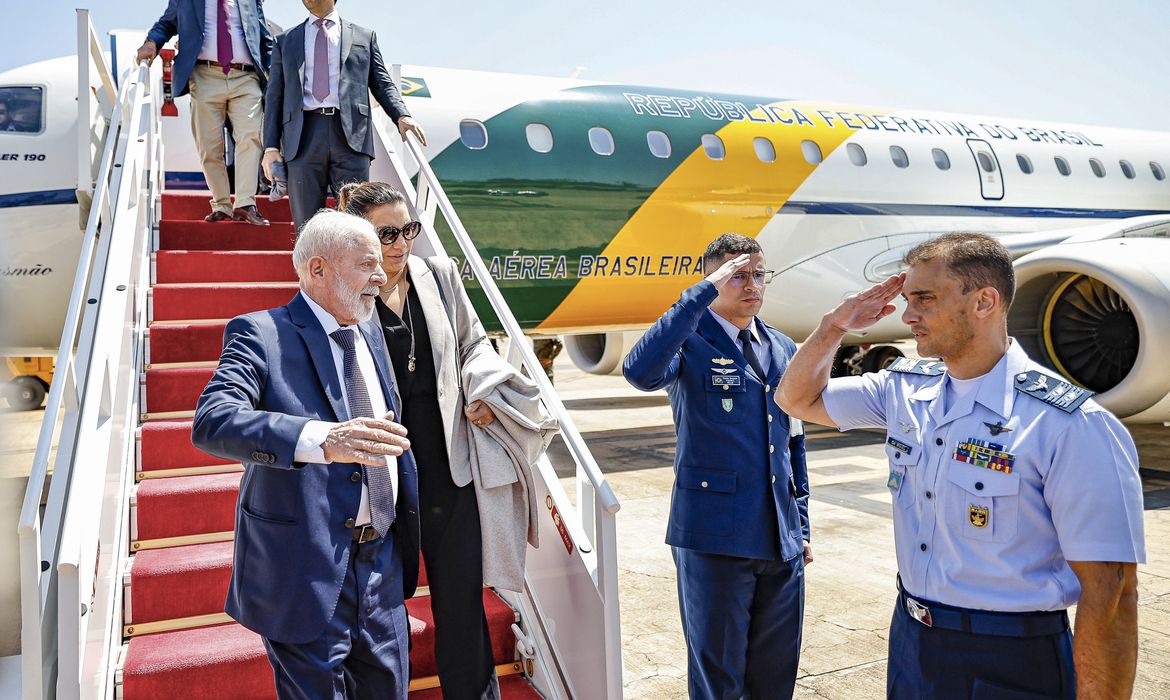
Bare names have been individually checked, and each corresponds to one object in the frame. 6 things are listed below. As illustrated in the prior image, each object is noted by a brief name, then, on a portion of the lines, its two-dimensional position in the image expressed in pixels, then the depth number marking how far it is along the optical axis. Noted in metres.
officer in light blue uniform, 1.68
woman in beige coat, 2.44
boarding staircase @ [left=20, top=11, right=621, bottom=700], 2.23
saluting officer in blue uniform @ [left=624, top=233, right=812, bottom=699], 2.74
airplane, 6.17
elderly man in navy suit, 1.91
